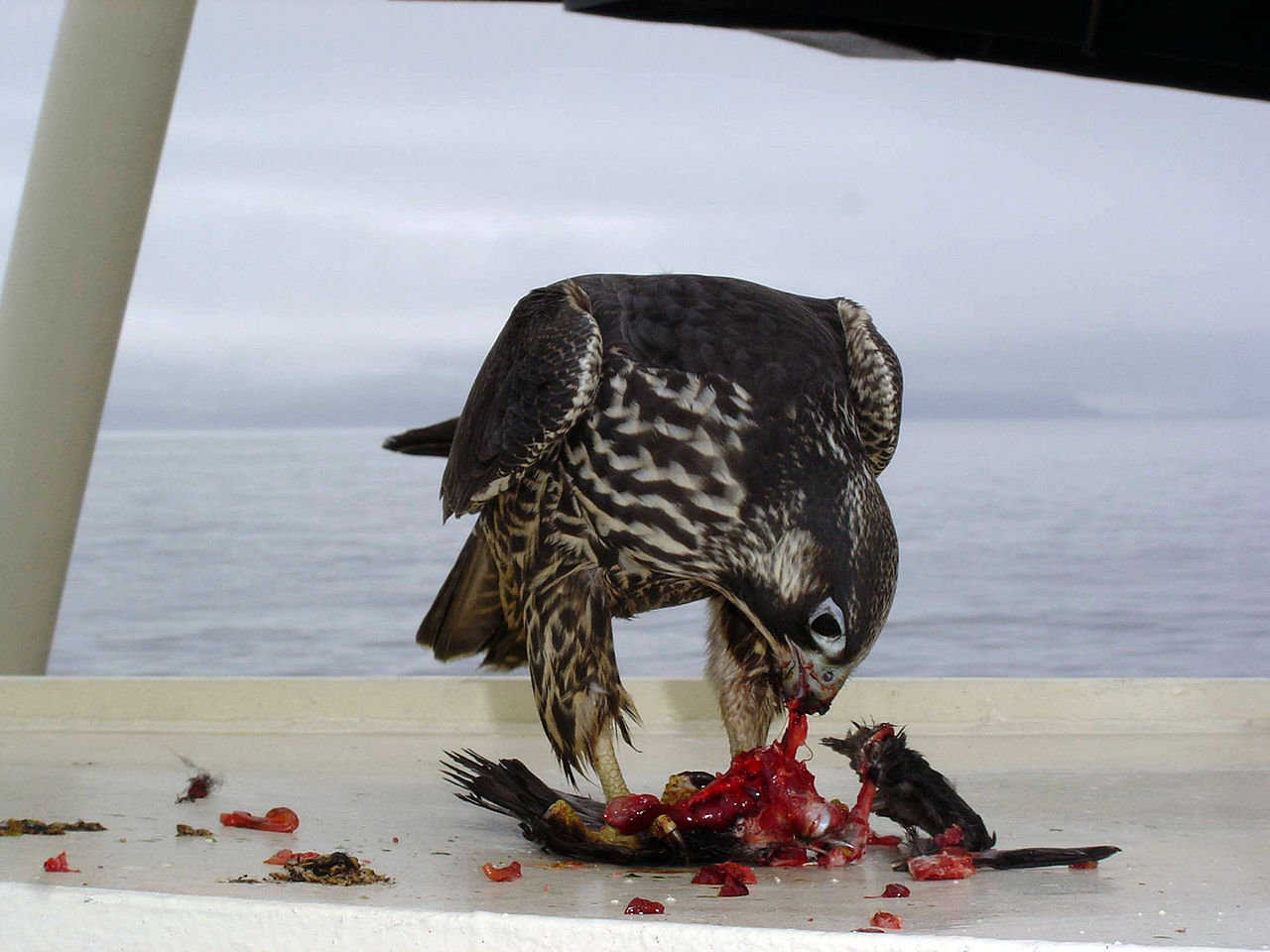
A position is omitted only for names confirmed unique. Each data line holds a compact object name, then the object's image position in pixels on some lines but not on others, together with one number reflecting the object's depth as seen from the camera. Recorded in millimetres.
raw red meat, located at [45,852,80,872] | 962
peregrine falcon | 1043
